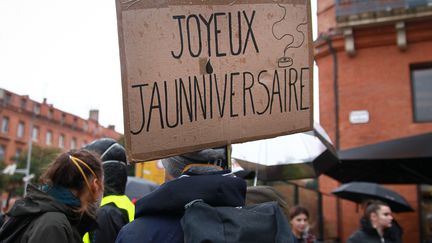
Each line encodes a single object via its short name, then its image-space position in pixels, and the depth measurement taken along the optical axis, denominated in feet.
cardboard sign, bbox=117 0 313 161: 6.21
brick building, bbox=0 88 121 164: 166.81
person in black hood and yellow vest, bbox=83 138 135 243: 10.16
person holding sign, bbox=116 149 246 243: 5.63
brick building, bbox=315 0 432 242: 34.88
